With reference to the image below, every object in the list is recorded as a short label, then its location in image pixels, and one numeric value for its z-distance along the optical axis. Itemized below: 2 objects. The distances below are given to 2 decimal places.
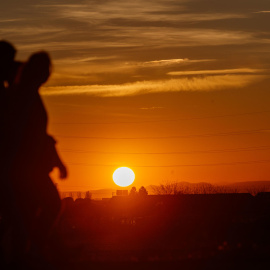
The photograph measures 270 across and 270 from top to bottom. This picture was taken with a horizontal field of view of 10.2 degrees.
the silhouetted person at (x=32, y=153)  16.99
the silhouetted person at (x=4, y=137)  16.38
